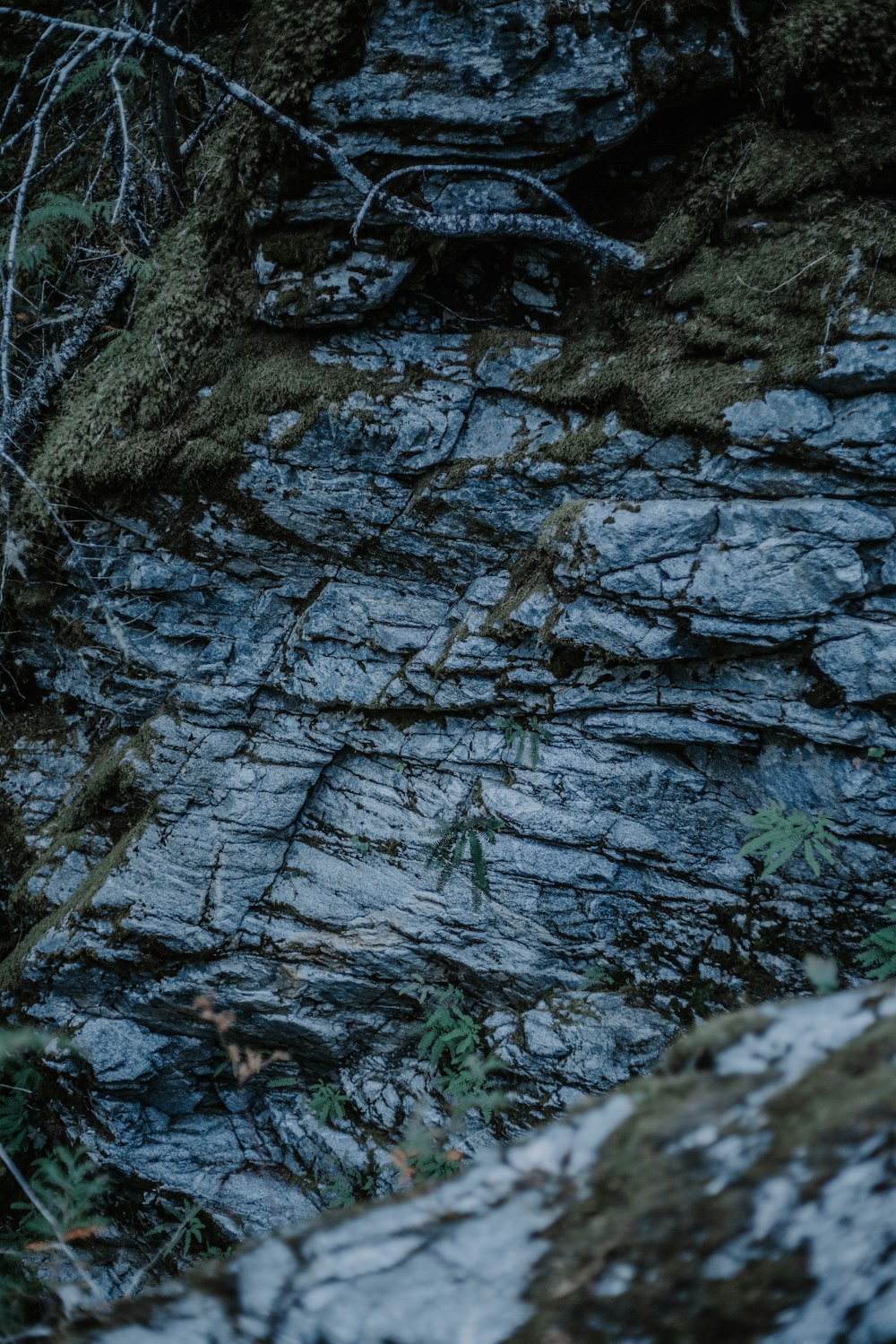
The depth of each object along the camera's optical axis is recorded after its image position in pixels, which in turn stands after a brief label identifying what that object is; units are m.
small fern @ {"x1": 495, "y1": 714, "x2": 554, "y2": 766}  5.05
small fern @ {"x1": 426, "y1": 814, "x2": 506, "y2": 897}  5.21
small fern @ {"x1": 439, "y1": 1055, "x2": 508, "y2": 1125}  4.97
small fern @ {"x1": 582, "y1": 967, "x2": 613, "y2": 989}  5.17
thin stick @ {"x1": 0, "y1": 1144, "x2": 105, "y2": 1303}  2.32
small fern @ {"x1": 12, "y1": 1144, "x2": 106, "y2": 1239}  4.24
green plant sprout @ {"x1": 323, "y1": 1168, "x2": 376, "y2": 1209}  5.20
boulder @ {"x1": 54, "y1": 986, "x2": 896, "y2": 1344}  1.63
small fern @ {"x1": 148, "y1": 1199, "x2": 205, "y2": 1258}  5.33
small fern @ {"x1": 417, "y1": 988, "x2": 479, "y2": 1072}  5.20
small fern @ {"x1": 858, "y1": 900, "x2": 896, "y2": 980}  4.29
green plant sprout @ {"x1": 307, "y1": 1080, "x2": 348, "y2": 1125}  5.47
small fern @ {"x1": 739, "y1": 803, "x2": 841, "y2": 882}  4.25
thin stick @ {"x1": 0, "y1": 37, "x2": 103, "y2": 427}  4.38
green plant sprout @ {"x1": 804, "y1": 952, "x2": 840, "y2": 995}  1.96
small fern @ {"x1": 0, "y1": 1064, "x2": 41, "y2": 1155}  5.62
